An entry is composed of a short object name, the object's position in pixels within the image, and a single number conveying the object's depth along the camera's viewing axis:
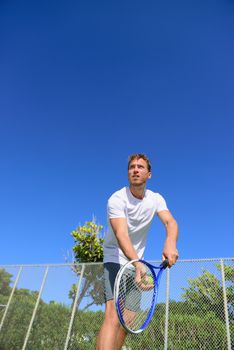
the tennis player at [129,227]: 1.87
